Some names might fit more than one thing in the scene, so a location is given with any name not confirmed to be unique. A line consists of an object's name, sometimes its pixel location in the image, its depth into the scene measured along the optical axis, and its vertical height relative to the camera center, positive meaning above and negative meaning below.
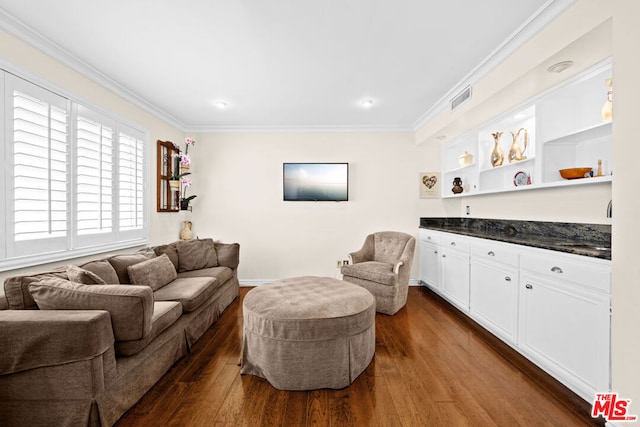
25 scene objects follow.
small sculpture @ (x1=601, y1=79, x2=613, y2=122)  2.10 +0.81
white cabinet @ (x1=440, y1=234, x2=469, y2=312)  3.11 -0.66
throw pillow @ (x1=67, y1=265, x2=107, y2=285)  1.94 -0.46
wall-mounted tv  4.42 +0.52
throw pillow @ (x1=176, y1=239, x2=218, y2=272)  3.50 -0.55
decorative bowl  2.32 +0.36
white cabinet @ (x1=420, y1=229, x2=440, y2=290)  3.84 -0.65
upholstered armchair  3.28 -0.68
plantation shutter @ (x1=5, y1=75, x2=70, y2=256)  2.01 +0.32
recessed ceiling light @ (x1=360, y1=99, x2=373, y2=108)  3.43 +1.37
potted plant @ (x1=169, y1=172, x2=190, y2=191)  3.95 +0.43
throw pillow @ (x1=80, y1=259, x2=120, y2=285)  2.25 -0.49
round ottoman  1.90 -0.90
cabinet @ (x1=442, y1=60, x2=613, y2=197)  2.29 +0.74
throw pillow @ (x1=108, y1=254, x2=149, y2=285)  2.59 -0.50
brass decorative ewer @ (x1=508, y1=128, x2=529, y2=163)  3.06 +0.73
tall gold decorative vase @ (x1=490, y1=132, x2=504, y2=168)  3.32 +0.73
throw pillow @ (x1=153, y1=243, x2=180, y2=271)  3.29 -0.48
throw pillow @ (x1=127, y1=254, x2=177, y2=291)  2.58 -0.59
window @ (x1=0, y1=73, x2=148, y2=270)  2.01 +0.28
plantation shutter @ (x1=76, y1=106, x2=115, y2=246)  2.56 +0.33
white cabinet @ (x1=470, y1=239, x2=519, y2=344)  2.36 -0.68
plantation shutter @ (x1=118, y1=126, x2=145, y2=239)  3.12 +0.36
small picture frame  4.46 +0.46
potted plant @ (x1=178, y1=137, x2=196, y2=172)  4.02 +0.79
